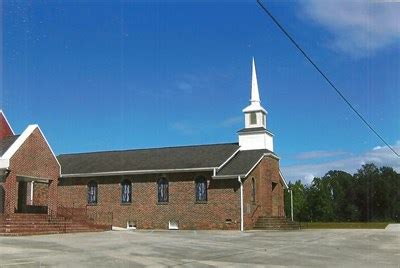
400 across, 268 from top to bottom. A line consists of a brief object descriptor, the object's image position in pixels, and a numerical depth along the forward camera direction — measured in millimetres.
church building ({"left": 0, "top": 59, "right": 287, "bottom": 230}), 32875
